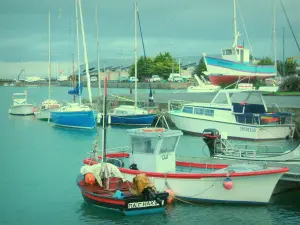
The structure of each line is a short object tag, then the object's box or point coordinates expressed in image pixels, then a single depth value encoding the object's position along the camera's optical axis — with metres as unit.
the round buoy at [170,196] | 19.61
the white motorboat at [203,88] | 69.86
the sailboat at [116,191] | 18.47
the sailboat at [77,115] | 48.56
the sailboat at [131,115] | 48.28
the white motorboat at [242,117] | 36.94
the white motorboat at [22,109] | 67.38
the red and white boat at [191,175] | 19.09
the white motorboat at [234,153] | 22.88
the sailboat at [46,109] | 59.69
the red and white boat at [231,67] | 74.25
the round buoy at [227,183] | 19.00
